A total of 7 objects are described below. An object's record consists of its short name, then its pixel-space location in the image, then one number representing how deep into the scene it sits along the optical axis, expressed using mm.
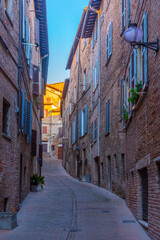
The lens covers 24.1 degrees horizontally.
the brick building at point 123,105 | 7819
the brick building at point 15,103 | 9938
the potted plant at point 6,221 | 8898
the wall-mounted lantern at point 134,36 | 7250
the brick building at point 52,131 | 52469
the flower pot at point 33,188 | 17281
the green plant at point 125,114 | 12125
